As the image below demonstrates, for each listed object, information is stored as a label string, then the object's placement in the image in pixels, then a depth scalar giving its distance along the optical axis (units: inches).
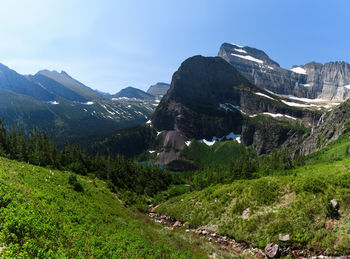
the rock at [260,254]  864.4
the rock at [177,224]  1392.7
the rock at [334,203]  892.0
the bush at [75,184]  1300.0
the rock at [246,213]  1139.1
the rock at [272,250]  826.2
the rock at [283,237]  862.4
